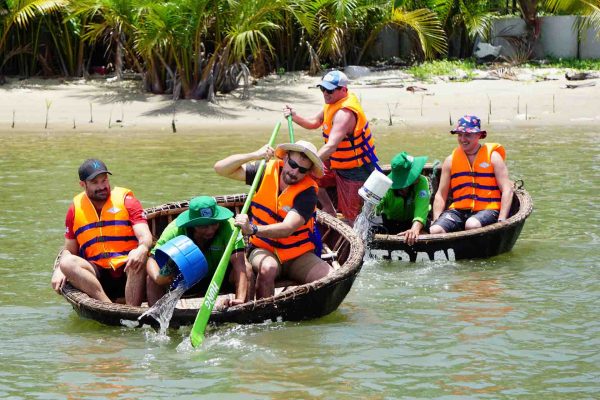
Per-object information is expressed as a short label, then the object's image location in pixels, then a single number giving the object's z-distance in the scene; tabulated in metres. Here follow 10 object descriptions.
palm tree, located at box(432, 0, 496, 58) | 36.36
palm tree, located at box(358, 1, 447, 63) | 35.01
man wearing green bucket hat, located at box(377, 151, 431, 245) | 14.45
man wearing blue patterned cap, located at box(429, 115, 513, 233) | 14.71
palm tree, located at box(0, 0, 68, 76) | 32.44
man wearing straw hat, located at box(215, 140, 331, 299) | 11.20
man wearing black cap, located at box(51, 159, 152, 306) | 11.22
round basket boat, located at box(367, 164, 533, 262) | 14.21
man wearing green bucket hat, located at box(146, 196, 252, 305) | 10.87
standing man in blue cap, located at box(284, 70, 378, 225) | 14.33
